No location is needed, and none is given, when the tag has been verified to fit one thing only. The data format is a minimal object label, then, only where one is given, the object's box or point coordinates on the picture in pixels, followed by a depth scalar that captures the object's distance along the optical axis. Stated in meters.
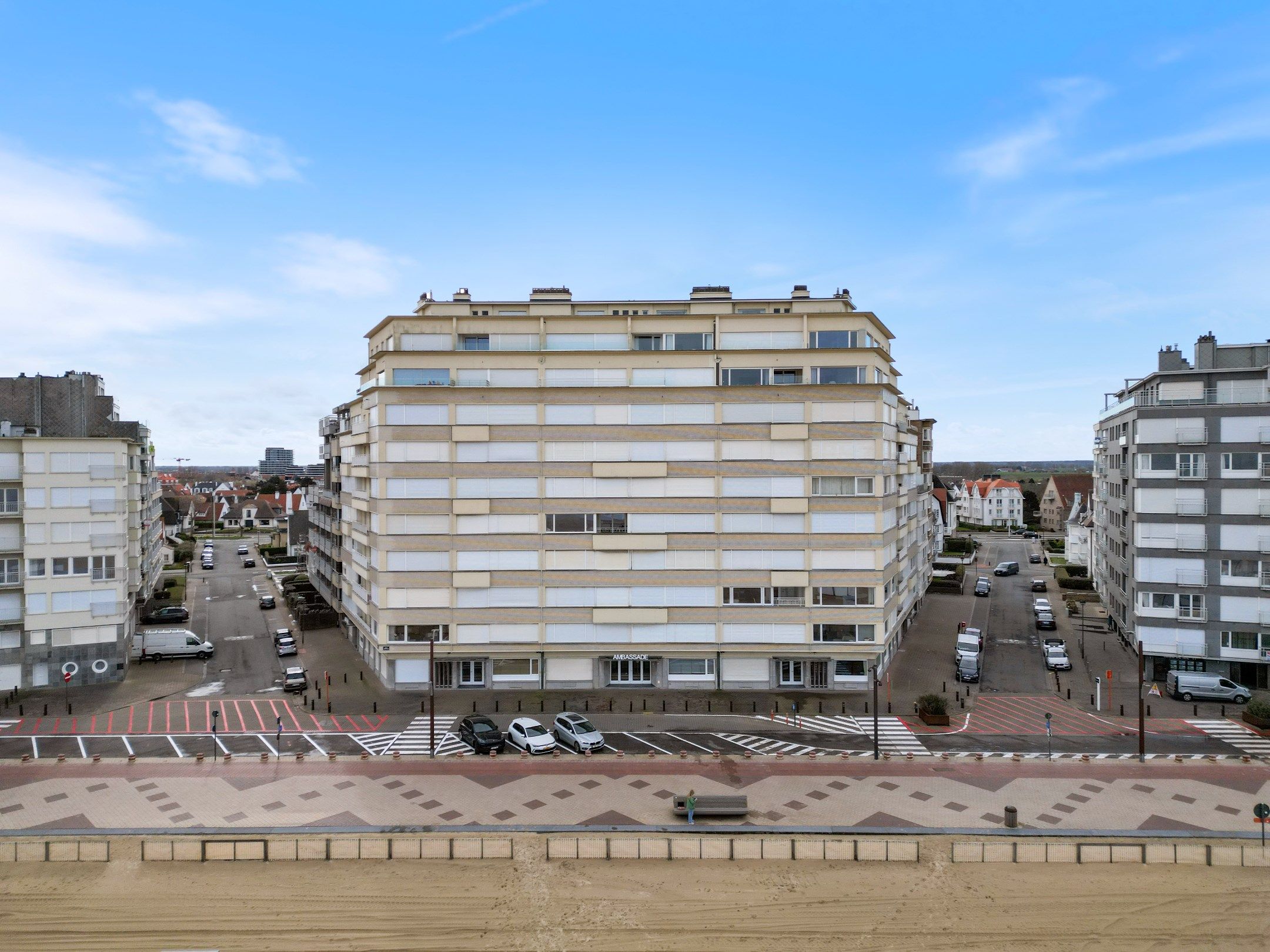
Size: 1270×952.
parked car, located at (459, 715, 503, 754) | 38.44
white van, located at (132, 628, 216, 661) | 58.41
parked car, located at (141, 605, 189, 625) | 72.72
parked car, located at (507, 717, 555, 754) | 38.31
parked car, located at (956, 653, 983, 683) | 52.62
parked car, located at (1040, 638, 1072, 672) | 55.19
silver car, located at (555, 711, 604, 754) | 38.41
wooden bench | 30.70
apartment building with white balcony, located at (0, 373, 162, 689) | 49.94
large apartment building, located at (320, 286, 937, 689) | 49.53
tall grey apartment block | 49.56
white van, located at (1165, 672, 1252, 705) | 47.16
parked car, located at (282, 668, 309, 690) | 50.03
